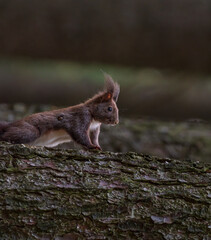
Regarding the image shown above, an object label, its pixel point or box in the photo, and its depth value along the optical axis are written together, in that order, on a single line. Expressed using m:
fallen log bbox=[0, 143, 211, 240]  4.40
